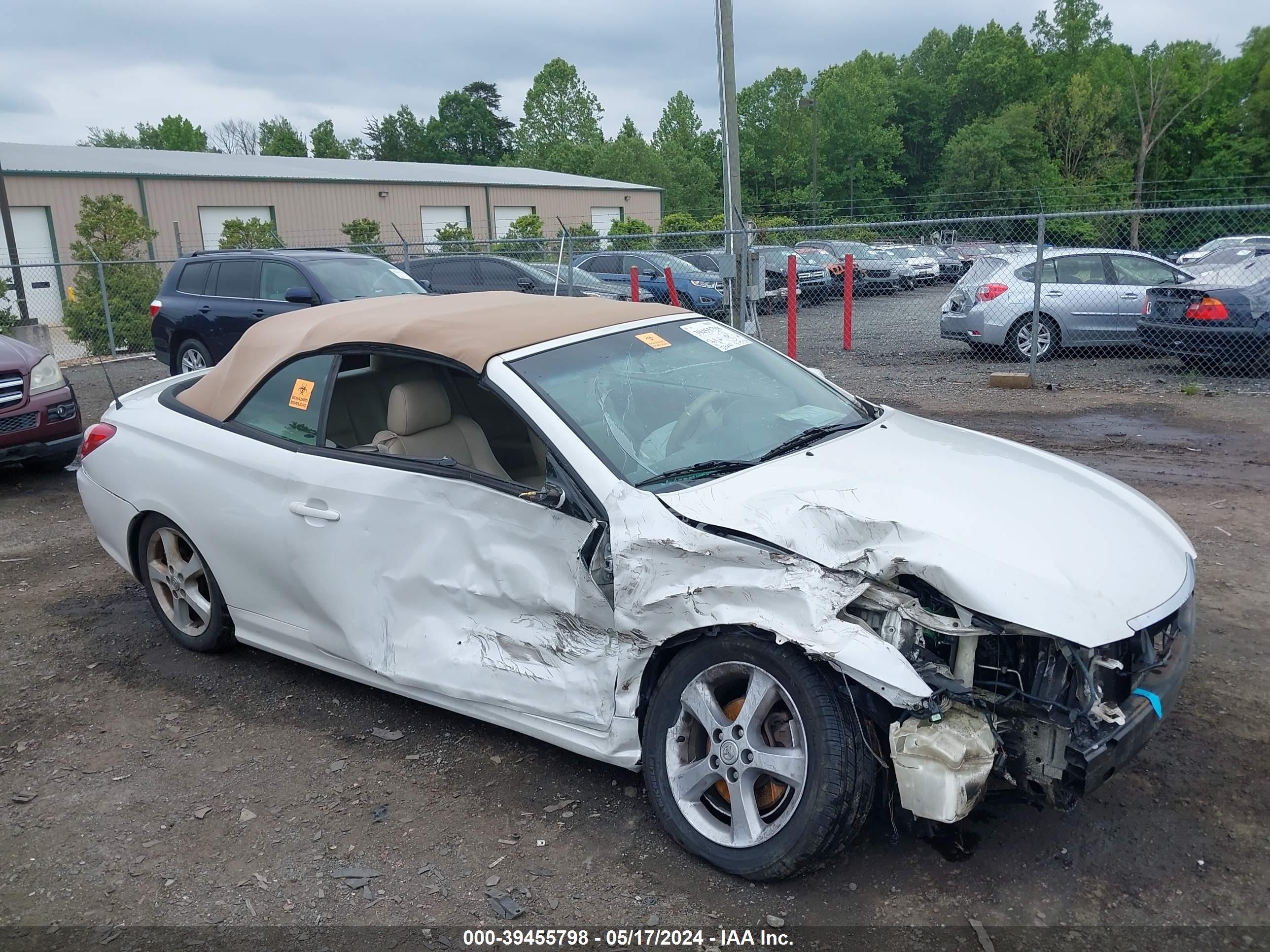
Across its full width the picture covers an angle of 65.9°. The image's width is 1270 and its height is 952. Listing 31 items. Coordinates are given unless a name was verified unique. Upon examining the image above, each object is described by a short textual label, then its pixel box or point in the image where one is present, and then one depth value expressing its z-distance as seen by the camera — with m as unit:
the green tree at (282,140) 83.62
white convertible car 2.66
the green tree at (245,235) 22.84
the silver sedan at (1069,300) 12.42
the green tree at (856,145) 60.59
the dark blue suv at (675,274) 17.94
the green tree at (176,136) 89.88
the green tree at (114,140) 91.50
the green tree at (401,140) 88.12
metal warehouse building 28.77
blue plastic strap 2.79
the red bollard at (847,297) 13.74
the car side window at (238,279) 11.38
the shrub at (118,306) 17.12
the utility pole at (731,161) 13.01
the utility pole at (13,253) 18.30
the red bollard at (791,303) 13.28
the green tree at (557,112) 78.38
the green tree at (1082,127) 51.75
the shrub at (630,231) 24.84
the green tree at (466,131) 88.75
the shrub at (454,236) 30.16
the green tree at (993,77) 73.94
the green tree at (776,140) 62.34
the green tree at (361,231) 30.64
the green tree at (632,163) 57.28
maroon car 7.80
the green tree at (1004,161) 51.72
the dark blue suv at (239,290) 11.02
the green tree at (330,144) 86.81
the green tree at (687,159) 59.03
